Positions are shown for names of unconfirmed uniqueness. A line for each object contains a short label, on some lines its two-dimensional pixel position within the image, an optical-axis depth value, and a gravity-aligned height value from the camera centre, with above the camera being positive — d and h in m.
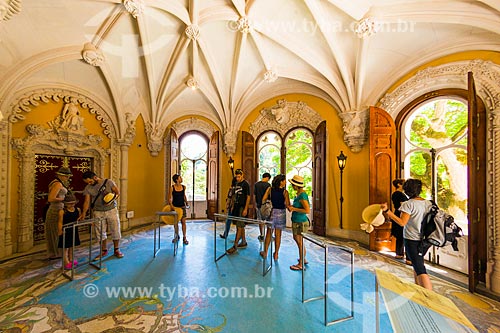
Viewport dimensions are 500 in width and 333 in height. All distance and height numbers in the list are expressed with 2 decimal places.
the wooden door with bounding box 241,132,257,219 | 6.97 +0.37
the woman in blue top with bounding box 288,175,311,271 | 3.19 -0.66
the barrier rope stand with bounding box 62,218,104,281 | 3.12 -1.31
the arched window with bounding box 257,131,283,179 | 6.95 +0.56
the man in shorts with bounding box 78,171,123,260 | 3.69 -0.69
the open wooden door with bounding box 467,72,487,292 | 2.84 -0.34
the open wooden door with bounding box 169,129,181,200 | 7.04 +0.41
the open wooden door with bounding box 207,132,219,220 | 7.34 -0.30
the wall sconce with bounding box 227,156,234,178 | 7.02 +0.19
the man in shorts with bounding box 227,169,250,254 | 4.14 -0.71
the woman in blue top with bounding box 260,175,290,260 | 3.51 -0.68
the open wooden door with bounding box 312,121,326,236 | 5.77 -0.41
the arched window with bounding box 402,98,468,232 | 3.79 +0.39
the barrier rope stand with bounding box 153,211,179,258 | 4.00 -1.16
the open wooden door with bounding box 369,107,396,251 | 4.50 +0.04
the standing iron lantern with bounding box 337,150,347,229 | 5.34 +0.21
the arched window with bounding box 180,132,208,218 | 8.01 +0.17
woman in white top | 2.40 -0.63
